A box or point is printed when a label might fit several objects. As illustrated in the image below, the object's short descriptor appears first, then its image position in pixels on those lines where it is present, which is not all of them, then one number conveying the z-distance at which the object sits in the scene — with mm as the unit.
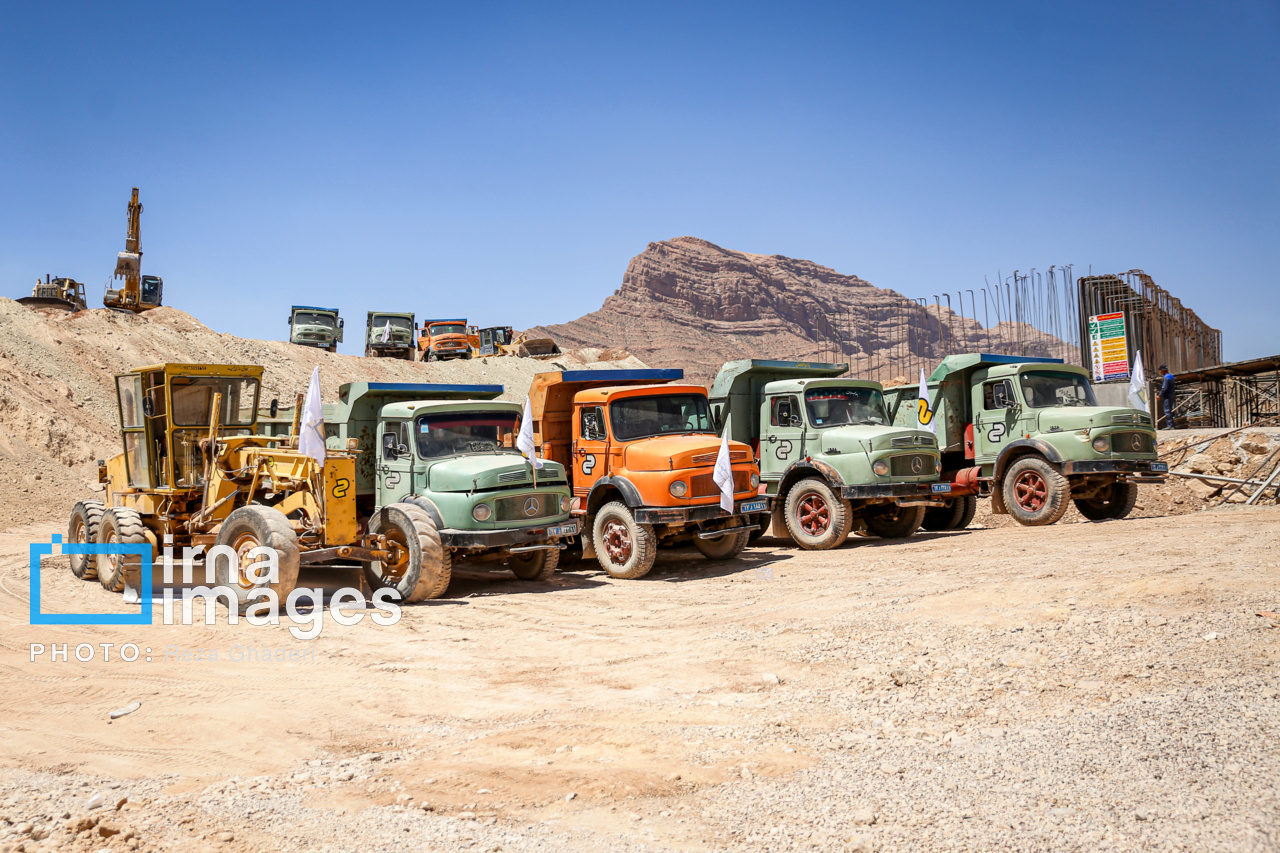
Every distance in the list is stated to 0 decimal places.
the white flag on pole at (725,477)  11656
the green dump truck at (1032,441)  13961
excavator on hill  38531
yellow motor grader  9992
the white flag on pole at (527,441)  10969
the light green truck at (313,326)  42375
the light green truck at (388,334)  43438
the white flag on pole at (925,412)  15750
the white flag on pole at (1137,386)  16250
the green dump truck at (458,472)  10531
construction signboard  28125
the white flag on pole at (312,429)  9758
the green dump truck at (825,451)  13367
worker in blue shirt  24052
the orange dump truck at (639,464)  11680
